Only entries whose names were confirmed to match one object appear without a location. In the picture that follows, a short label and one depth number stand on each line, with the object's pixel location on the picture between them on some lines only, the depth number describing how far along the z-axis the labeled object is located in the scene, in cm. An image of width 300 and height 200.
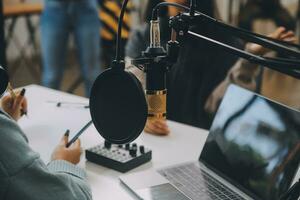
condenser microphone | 86
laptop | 106
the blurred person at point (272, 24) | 336
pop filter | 83
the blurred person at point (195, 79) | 194
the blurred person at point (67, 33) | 284
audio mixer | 125
